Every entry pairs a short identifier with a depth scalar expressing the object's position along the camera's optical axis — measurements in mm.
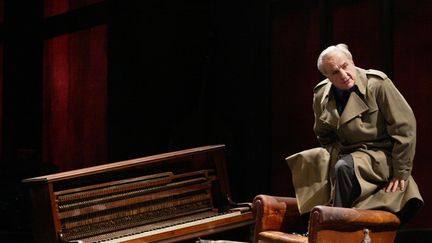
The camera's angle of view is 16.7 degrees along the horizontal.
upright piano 10533
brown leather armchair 8233
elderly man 8626
